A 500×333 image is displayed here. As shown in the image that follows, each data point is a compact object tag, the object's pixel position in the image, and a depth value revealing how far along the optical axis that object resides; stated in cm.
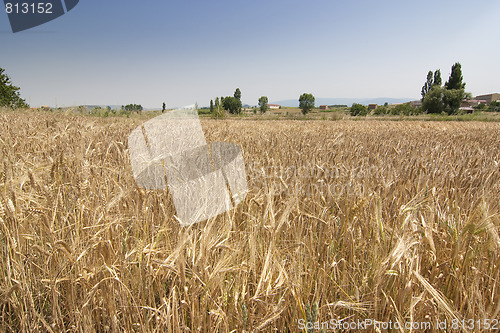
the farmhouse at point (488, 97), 14186
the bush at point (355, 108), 6764
